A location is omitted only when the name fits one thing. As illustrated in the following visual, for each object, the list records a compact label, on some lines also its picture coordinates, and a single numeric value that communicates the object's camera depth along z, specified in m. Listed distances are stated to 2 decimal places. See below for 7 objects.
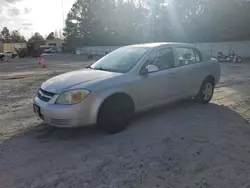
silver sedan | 3.10
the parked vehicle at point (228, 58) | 17.21
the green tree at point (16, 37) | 65.61
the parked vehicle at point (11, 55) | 35.88
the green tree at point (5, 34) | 65.37
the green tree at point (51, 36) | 75.16
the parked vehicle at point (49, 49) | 50.04
